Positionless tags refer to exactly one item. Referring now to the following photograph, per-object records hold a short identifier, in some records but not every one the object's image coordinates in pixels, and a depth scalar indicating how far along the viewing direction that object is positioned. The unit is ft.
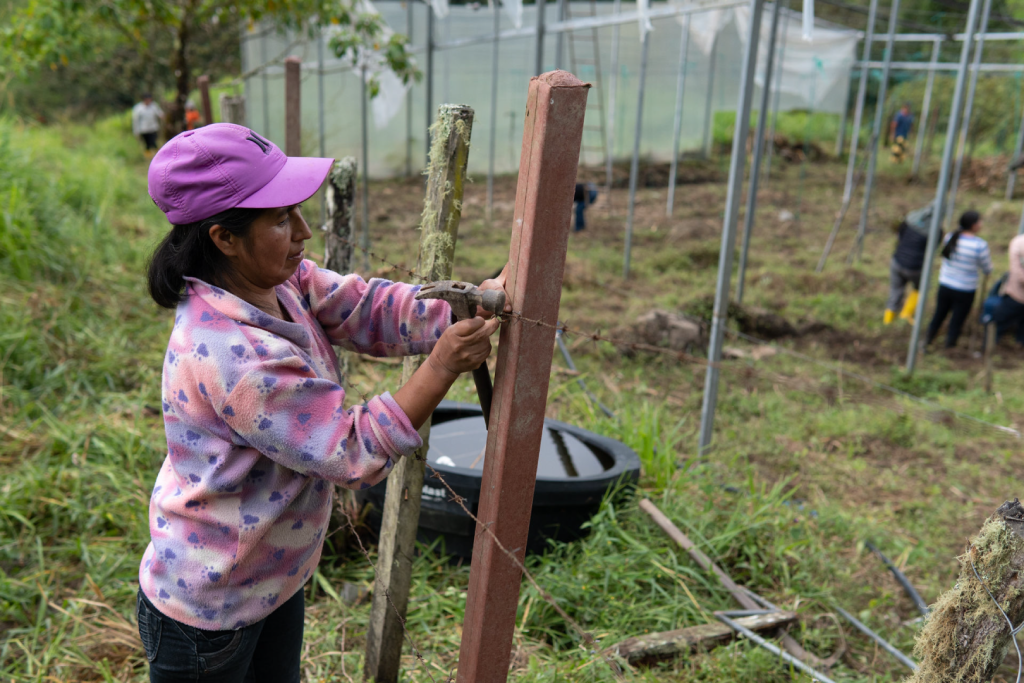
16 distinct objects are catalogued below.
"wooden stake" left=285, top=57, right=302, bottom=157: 12.12
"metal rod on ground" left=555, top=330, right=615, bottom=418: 13.38
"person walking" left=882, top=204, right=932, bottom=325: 22.06
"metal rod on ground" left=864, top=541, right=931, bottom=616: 9.54
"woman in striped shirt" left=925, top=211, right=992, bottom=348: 20.53
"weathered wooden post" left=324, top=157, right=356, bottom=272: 8.96
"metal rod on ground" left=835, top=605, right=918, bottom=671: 8.04
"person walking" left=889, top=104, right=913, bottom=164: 51.16
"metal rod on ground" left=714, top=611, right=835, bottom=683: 7.32
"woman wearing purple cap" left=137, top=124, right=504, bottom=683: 3.96
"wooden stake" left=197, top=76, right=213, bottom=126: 16.94
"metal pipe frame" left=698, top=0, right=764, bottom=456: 11.58
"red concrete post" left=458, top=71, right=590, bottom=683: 3.91
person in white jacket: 40.68
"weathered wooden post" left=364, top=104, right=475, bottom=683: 5.66
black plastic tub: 8.73
